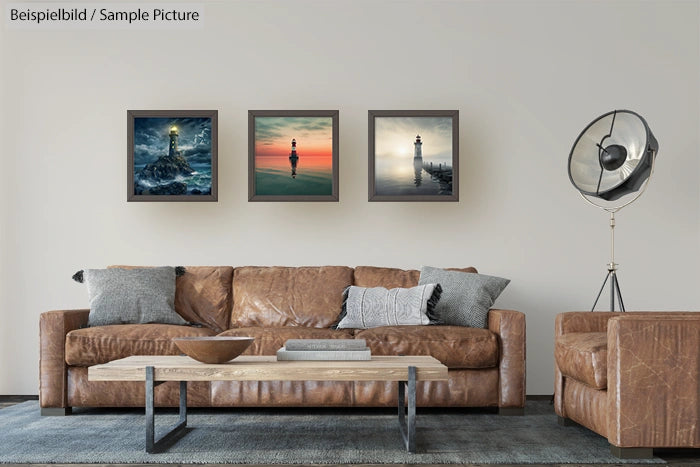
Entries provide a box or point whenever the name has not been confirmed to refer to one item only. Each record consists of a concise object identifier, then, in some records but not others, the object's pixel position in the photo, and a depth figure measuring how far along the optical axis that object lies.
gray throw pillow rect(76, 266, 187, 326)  4.33
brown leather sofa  4.01
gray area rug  3.03
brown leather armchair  2.98
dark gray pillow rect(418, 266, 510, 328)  4.32
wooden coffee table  2.90
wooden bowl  3.00
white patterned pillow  4.31
